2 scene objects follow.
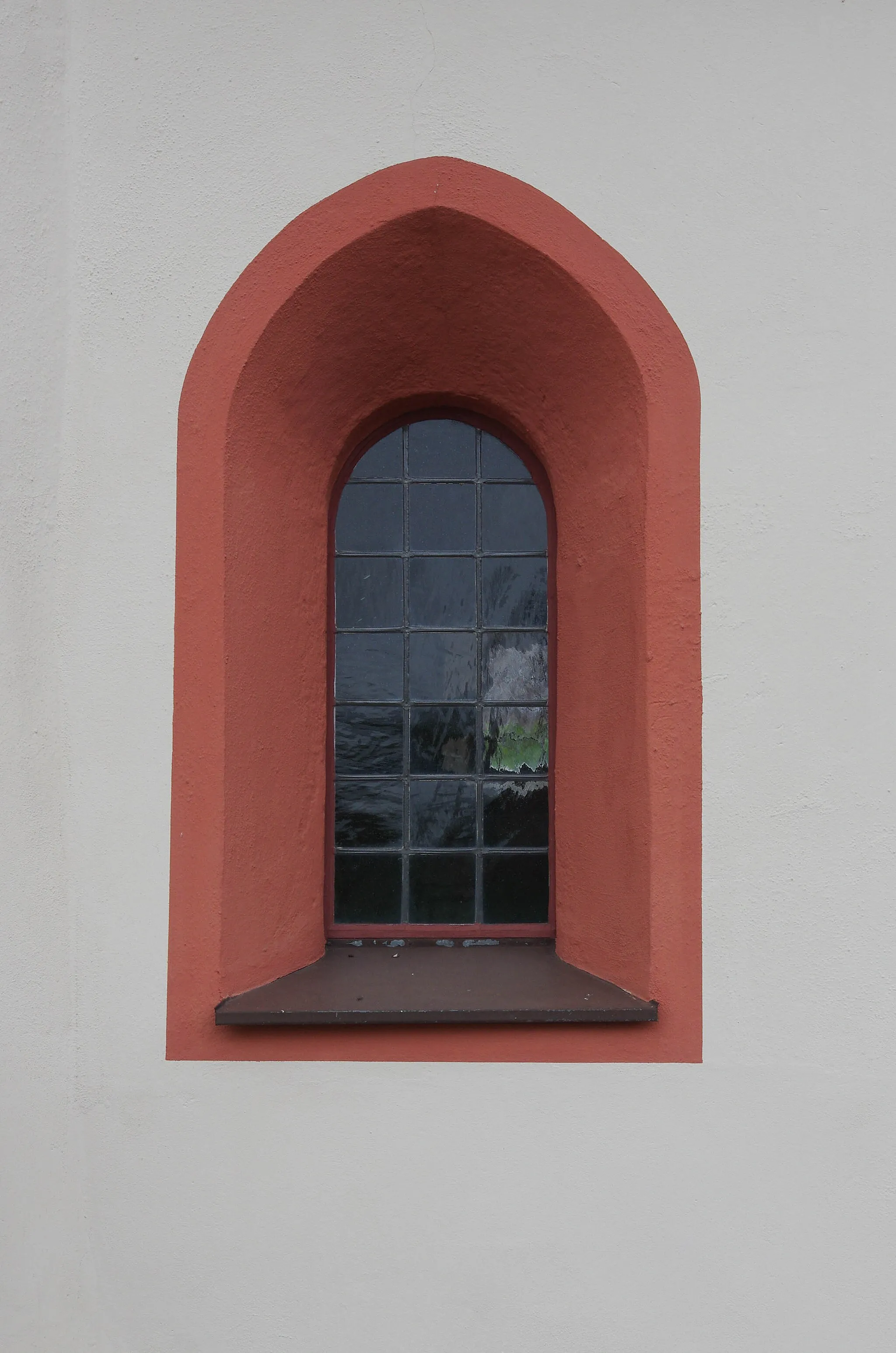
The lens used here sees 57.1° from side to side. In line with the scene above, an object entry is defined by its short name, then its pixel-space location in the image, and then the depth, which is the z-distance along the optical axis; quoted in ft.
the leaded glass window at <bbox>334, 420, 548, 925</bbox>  8.74
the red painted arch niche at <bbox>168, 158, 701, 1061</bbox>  7.28
